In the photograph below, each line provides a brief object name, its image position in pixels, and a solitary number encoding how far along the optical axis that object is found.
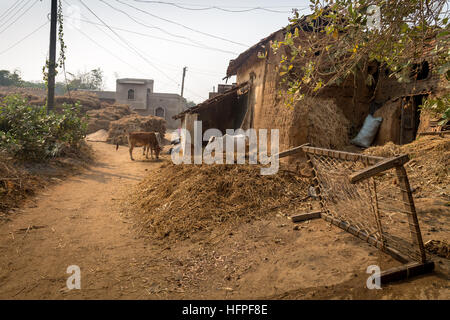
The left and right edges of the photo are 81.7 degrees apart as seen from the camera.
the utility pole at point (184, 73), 30.29
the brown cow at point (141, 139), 11.09
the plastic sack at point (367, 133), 6.87
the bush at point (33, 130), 7.02
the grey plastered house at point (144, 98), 27.56
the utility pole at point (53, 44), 9.91
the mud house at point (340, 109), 6.16
